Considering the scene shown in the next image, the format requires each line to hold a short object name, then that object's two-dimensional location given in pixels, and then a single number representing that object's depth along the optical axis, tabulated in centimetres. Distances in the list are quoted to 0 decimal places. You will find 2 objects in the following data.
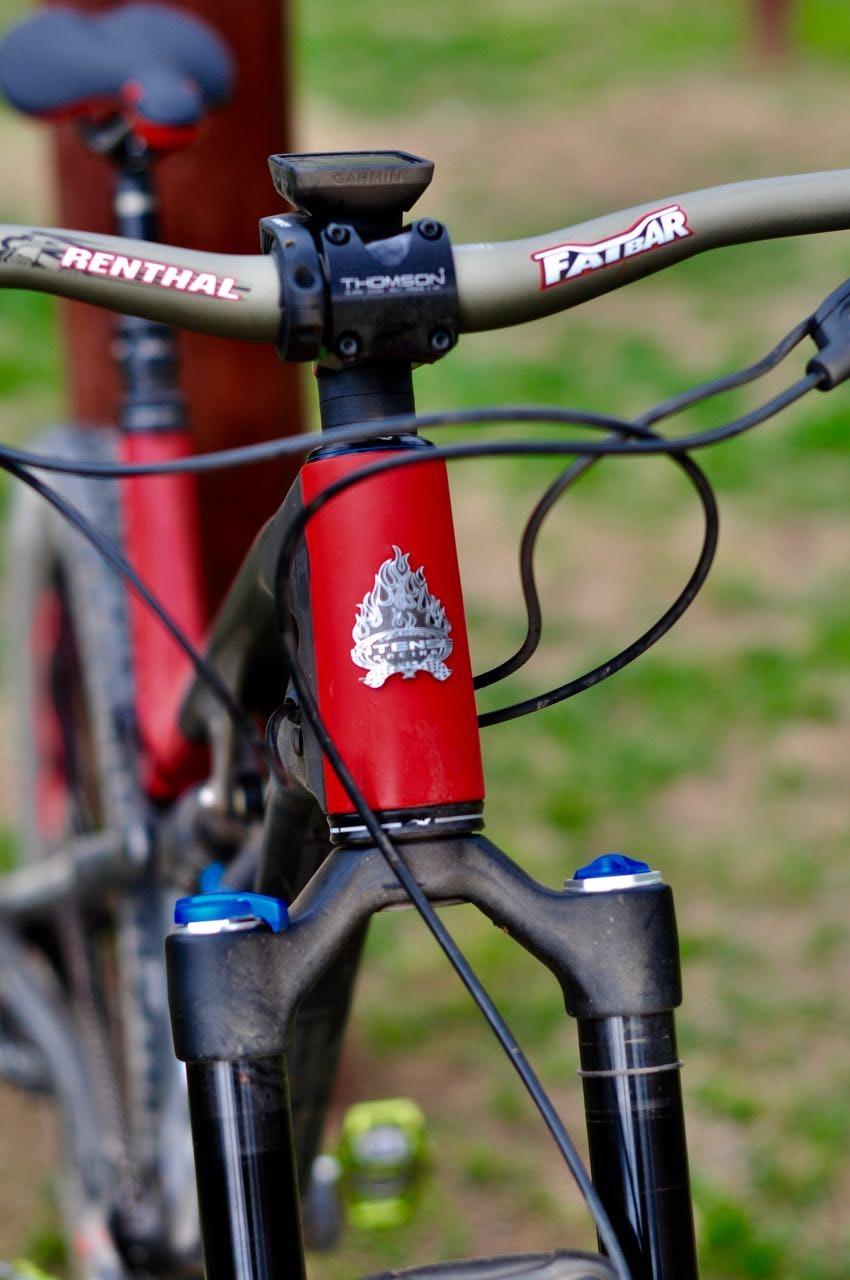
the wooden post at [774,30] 859
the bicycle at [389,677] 163
